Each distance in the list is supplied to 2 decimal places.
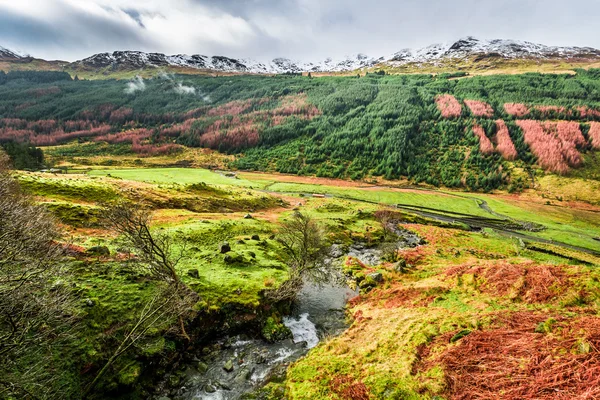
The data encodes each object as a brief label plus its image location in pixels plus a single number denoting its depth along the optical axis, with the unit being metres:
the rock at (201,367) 16.11
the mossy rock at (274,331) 19.53
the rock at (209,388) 14.86
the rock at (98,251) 21.58
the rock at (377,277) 29.27
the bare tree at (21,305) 8.16
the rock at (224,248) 28.19
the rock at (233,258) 26.23
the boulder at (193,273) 21.91
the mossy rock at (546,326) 11.84
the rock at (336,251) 38.48
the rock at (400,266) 31.02
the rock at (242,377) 15.51
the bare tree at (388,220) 47.18
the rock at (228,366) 16.34
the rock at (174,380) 14.96
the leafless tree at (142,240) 13.88
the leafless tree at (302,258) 23.06
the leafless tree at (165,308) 14.27
